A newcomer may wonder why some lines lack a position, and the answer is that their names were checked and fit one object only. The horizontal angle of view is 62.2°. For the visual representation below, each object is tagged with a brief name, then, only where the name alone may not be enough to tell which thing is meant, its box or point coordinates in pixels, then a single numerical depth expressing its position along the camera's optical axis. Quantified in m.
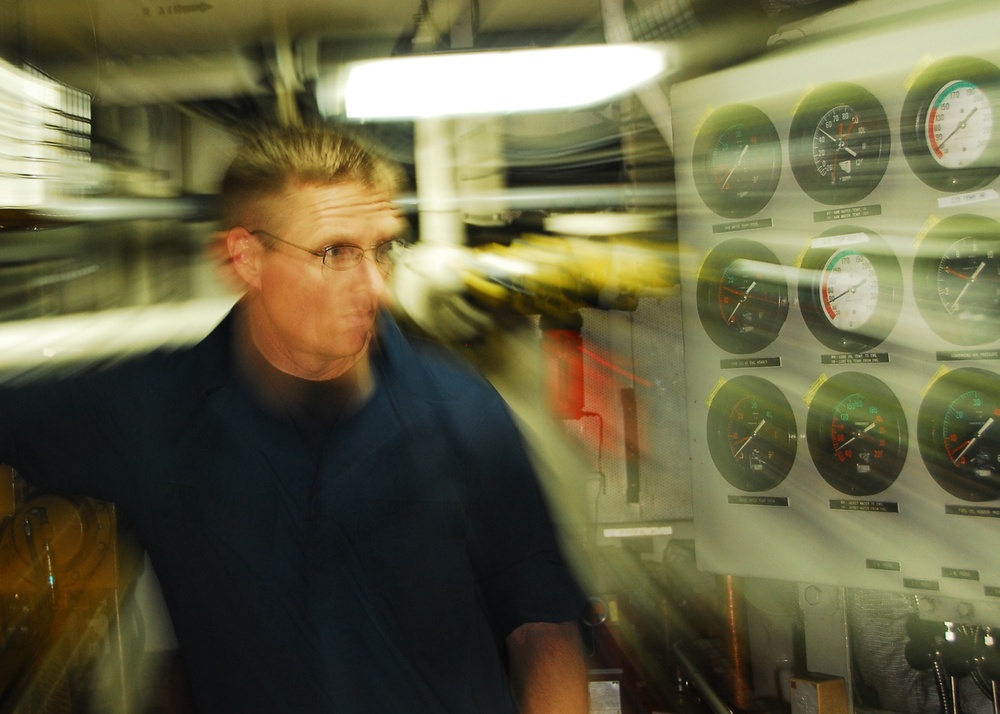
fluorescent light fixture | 2.52
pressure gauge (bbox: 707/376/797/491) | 2.44
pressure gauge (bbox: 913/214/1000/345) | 2.00
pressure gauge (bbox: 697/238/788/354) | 2.45
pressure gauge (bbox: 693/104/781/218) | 2.45
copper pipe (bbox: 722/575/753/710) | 2.69
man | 1.68
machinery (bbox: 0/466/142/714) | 2.50
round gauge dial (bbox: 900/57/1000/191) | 1.98
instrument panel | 2.03
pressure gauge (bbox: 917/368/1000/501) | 2.01
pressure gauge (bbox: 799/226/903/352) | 2.21
